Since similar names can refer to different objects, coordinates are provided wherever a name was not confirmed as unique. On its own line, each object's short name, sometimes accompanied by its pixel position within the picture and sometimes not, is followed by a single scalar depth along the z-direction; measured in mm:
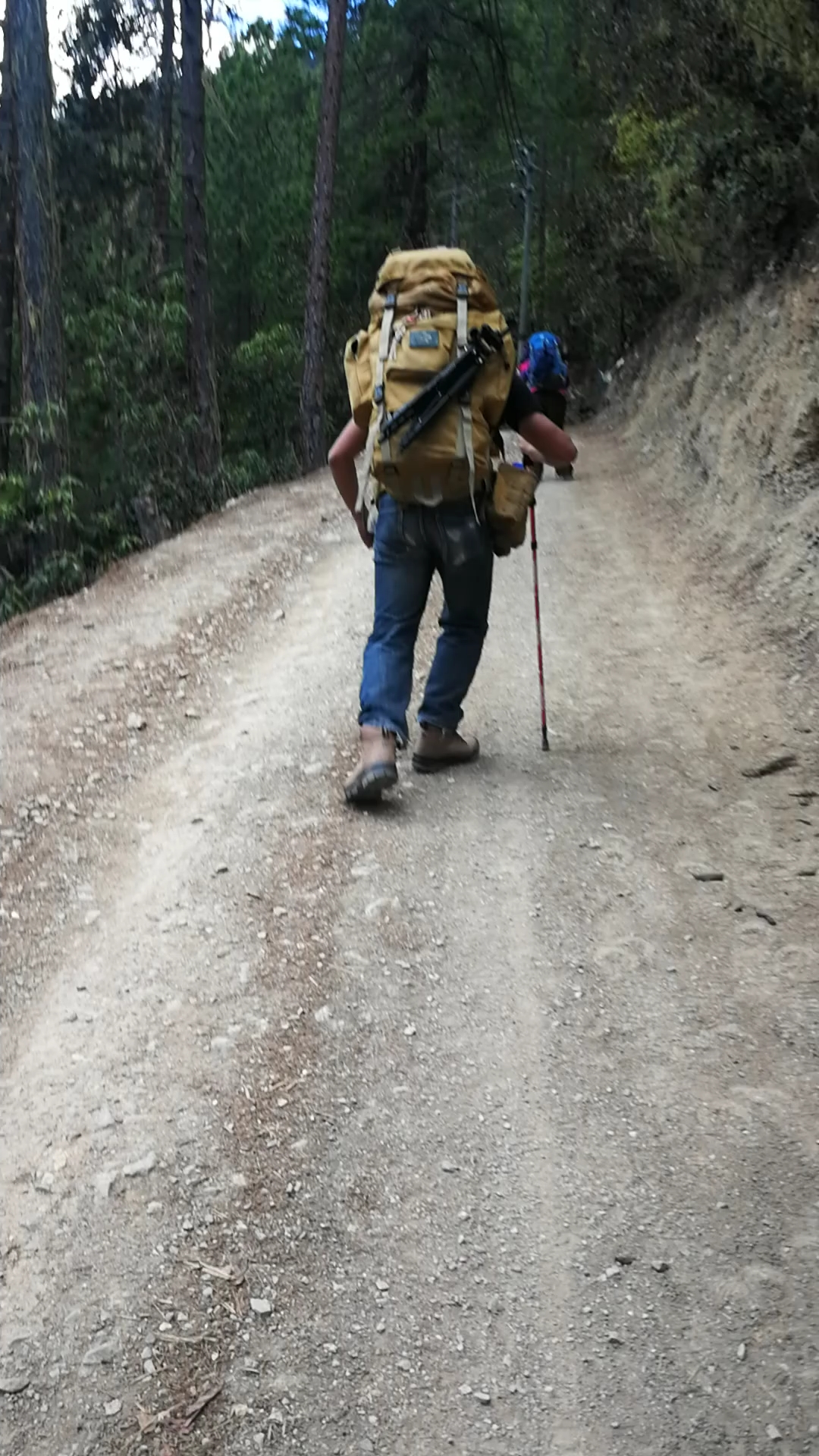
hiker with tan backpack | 4621
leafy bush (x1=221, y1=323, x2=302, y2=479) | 24281
